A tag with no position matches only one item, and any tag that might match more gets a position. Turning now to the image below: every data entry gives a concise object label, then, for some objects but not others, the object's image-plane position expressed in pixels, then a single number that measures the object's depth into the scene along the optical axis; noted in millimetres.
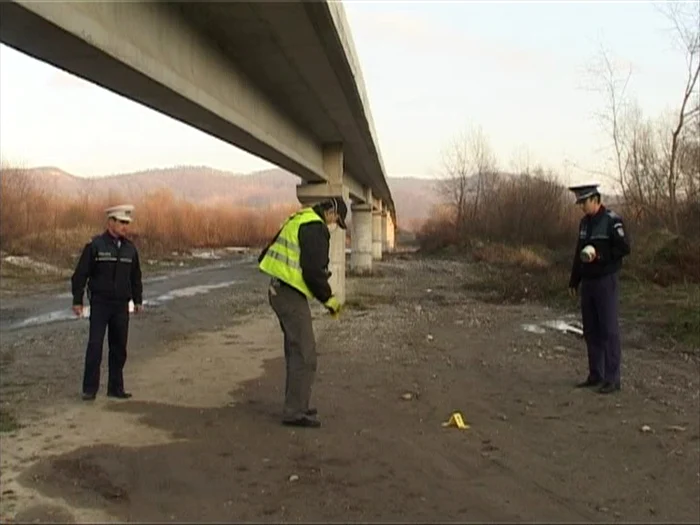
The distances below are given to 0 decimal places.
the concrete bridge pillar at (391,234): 68975
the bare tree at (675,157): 28016
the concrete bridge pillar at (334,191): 19781
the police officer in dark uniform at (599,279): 8641
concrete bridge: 6195
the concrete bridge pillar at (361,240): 34750
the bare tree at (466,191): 62094
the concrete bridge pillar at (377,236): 48338
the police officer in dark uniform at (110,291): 8372
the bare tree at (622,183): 33906
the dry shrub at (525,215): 49281
